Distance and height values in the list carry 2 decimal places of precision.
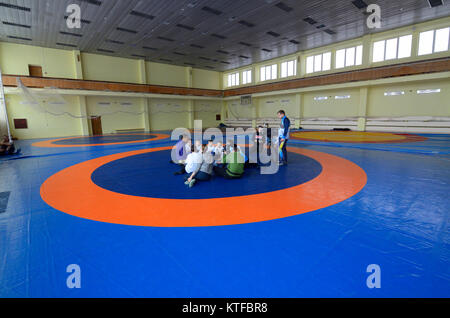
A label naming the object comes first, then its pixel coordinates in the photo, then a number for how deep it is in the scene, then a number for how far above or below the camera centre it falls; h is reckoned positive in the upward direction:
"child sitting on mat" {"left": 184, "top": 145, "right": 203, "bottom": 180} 5.61 -0.89
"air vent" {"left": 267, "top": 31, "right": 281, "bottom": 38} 16.88 +6.81
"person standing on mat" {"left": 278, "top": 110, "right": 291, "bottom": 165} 7.18 -0.35
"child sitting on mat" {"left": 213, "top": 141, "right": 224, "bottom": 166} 6.89 -0.88
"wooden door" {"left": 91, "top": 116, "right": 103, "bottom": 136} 21.75 +0.19
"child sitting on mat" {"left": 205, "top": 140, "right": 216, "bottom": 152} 6.90 -0.68
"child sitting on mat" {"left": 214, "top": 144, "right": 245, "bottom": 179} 5.82 -1.07
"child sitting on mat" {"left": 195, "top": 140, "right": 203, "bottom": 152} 5.96 -0.60
